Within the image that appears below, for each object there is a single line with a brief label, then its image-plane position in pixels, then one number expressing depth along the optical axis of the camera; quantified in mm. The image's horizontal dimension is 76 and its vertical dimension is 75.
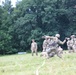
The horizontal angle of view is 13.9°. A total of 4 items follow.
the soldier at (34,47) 25750
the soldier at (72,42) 26247
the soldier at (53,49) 16047
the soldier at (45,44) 22734
